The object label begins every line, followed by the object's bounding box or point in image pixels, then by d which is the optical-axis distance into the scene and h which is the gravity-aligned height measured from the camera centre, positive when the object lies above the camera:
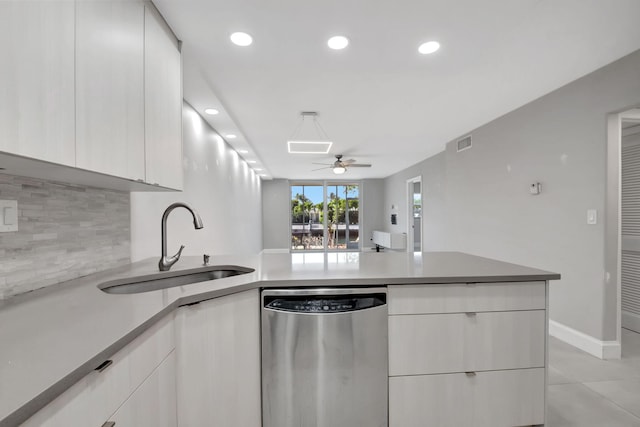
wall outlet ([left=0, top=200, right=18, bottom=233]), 1.10 +0.00
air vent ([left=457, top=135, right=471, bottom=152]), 4.62 +1.17
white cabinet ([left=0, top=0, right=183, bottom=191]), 0.79 +0.46
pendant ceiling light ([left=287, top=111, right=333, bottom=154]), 3.81 +1.29
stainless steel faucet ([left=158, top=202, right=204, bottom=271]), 1.70 -0.18
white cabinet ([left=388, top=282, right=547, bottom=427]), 1.44 -0.74
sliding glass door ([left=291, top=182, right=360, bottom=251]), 10.26 -0.12
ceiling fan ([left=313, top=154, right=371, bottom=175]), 5.61 +0.98
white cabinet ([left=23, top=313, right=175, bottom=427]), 0.61 -0.47
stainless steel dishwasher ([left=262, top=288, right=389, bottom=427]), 1.40 -0.74
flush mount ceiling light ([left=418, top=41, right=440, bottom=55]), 2.14 +1.28
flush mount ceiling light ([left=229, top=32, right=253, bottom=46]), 2.00 +1.27
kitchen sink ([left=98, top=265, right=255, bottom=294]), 1.47 -0.39
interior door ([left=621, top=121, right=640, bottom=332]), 3.01 -0.12
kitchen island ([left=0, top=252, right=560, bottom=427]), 0.78 -0.35
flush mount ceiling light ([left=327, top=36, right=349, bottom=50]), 2.05 +1.27
